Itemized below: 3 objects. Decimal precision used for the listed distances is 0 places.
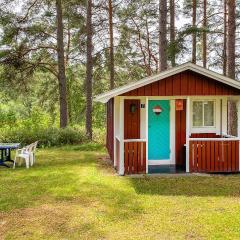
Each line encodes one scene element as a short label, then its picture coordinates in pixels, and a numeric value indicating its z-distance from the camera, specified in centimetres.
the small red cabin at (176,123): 983
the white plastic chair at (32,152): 1140
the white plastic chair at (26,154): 1091
